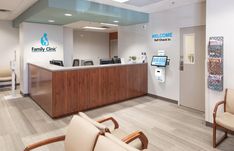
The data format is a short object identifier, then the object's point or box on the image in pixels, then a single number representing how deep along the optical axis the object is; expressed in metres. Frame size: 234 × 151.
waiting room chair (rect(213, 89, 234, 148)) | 2.66
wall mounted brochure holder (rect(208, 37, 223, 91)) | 3.29
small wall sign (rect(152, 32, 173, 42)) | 5.30
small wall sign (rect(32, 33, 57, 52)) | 6.16
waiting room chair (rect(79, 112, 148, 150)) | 1.62
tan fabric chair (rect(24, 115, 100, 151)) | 1.49
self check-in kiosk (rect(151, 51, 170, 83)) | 5.34
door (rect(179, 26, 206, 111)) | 4.50
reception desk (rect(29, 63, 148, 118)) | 4.03
